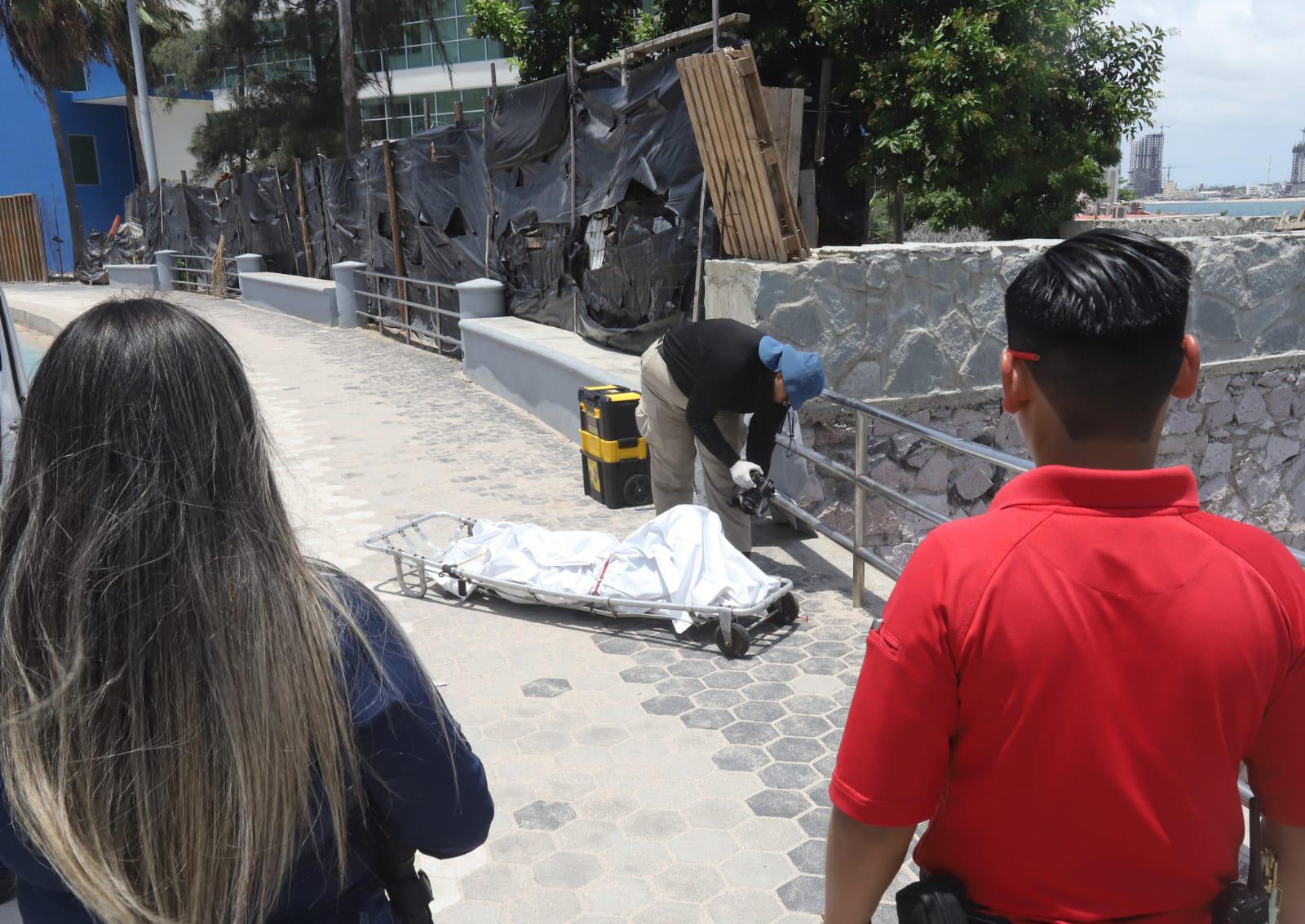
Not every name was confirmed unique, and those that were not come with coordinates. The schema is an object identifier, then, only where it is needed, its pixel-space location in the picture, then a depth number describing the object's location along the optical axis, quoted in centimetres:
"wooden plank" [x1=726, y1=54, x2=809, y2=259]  624
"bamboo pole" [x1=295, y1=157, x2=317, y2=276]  1800
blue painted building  3453
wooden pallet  632
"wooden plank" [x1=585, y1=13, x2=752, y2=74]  809
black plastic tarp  870
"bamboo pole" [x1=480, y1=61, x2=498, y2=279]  1188
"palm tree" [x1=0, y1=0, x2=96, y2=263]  2828
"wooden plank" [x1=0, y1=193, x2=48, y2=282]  3014
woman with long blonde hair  123
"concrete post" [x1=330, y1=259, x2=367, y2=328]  1594
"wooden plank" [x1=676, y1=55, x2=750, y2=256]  662
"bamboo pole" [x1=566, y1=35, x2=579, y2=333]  1023
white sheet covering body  464
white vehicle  406
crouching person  498
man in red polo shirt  127
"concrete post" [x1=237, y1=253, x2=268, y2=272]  2011
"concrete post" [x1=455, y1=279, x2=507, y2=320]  1193
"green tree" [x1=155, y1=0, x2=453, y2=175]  2836
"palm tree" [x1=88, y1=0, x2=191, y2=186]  3011
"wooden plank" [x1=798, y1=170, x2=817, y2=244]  925
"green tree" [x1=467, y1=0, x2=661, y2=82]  1335
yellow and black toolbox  662
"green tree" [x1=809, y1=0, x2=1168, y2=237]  946
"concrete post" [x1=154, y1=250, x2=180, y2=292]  2308
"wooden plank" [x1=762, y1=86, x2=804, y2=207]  760
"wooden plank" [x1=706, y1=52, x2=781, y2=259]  638
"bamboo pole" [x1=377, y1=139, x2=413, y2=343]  1430
